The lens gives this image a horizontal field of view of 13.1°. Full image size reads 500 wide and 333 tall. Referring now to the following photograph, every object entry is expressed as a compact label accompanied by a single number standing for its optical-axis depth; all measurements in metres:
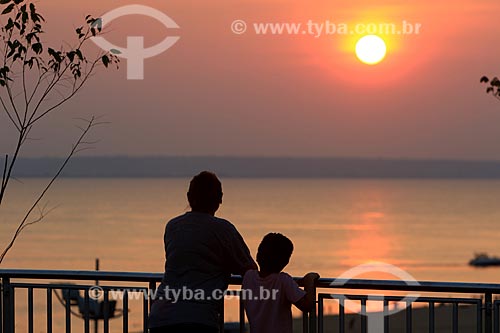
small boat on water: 167.02
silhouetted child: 13.09
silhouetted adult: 12.90
